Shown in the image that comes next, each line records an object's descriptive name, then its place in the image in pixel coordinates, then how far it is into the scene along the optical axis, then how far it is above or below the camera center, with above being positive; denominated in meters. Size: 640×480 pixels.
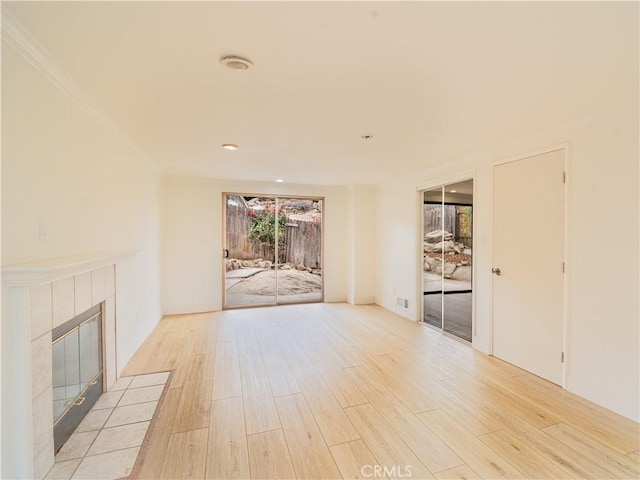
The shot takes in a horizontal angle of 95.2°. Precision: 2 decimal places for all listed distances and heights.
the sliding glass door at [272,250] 5.56 -0.27
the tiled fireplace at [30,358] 1.43 -0.64
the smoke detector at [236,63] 1.64 +1.00
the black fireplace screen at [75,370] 1.91 -1.00
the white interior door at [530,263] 2.73 -0.28
